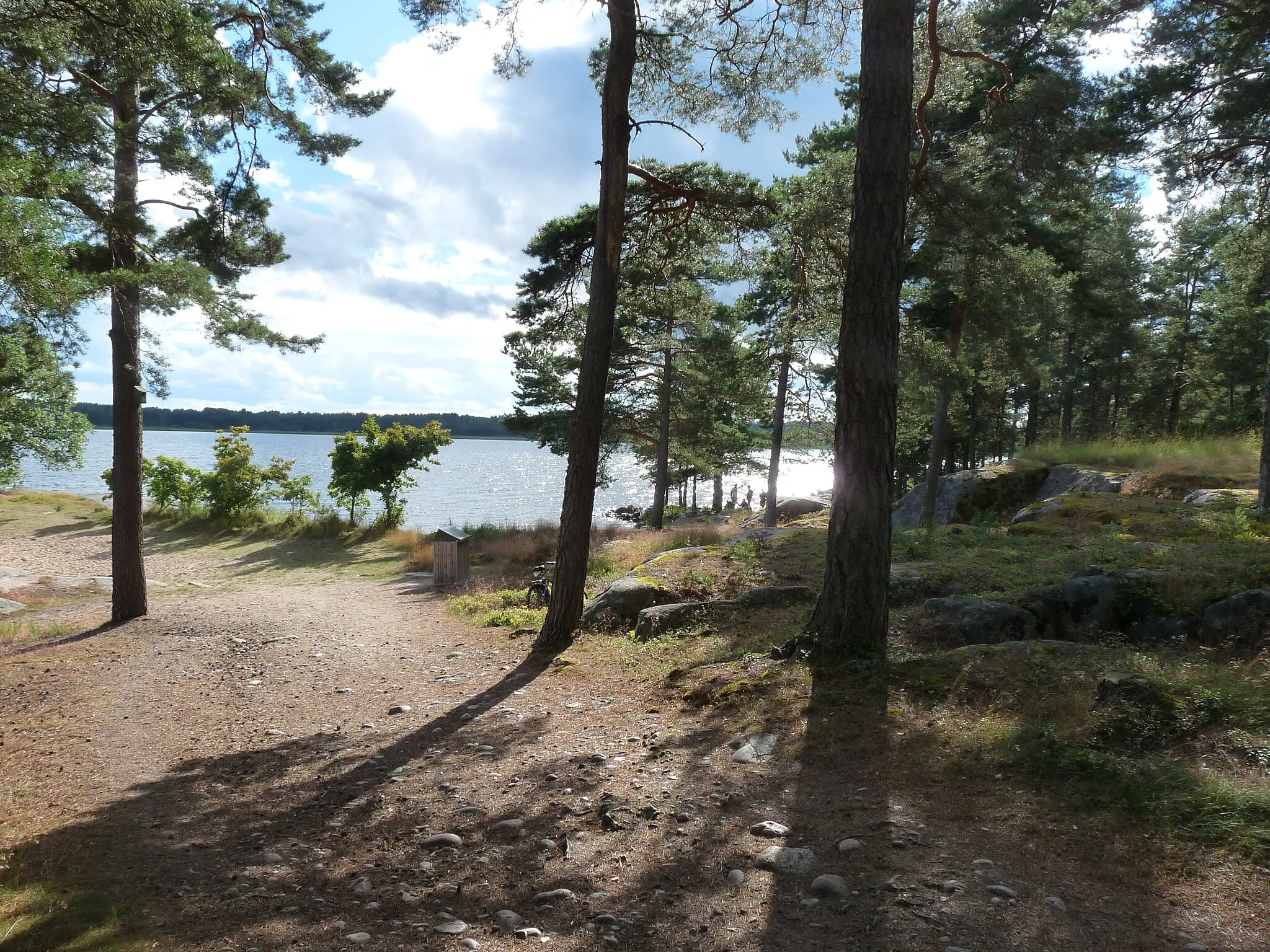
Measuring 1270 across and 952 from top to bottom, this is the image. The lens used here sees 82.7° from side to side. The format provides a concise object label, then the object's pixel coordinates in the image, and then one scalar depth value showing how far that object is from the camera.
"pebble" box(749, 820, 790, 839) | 3.62
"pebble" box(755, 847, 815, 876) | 3.27
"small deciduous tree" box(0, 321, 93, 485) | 10.01
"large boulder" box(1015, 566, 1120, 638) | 6.58
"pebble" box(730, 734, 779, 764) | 4.69
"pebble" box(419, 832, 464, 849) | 3.80
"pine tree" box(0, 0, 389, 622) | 6.59
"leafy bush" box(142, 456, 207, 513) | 25.98
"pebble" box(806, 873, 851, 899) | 3.01
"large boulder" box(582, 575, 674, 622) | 9.29
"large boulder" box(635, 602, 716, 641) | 8.31
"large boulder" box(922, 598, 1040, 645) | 6.38
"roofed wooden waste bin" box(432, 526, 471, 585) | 15.51
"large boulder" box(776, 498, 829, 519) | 24.62
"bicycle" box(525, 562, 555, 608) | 11.55
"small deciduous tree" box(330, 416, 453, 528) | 24.84
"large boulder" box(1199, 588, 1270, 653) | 5.48
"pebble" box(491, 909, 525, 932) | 2.97
